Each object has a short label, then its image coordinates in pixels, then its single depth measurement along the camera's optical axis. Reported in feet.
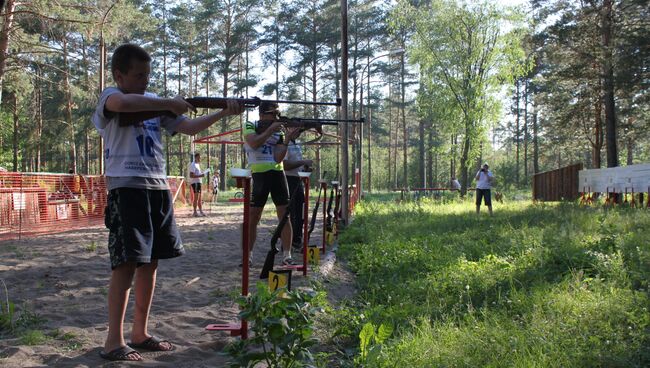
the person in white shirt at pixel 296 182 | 22.95
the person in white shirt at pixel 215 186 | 89.28
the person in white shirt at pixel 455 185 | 108.19
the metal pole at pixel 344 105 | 39.45
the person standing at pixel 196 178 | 50.63
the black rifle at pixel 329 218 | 30.35
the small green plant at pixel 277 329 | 8.12
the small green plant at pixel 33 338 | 11.19
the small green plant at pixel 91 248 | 26.32
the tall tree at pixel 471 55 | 97.30
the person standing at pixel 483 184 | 52.34
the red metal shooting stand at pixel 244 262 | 11.77
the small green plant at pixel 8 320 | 12.34
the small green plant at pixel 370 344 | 9.86
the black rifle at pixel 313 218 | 26.45
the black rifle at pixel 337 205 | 33.68
